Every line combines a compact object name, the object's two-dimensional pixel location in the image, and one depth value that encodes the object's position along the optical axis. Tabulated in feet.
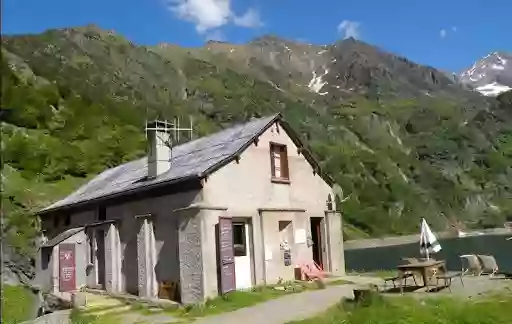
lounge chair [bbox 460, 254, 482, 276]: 69.51
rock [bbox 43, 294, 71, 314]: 71.87
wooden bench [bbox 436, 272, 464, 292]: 58.63
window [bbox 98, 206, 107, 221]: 81.25
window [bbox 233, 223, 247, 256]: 69.72
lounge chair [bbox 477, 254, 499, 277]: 68.59
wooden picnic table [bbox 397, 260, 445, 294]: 57.53
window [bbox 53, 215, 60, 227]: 96.53
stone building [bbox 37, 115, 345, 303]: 63.62
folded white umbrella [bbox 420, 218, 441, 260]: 70.38
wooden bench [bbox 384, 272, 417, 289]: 60.03
